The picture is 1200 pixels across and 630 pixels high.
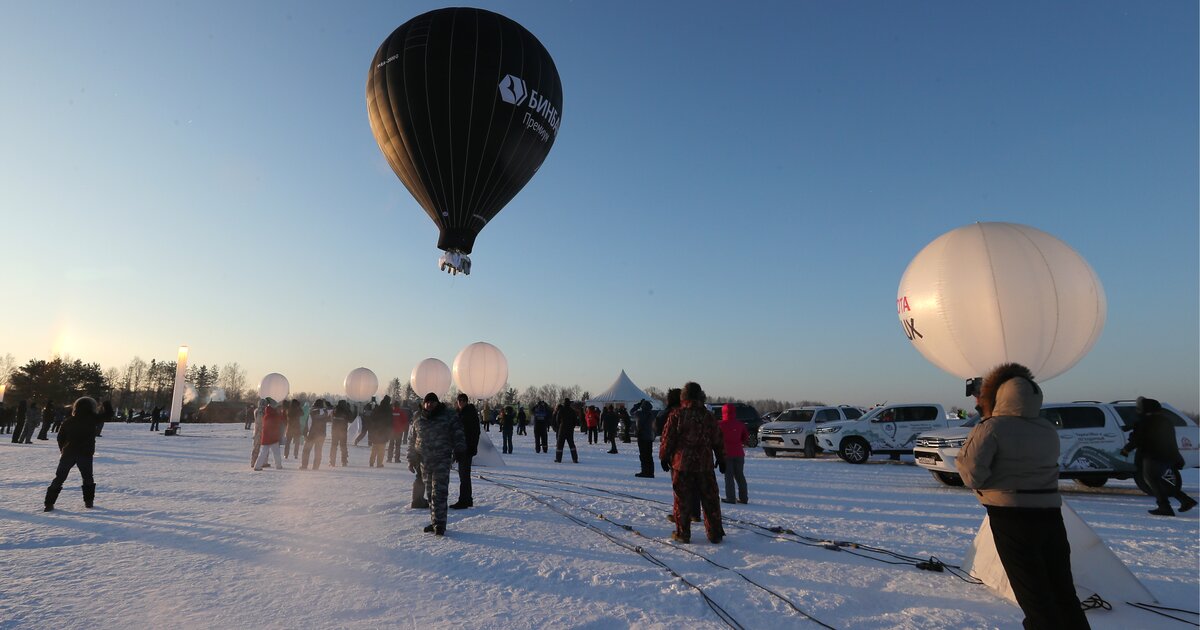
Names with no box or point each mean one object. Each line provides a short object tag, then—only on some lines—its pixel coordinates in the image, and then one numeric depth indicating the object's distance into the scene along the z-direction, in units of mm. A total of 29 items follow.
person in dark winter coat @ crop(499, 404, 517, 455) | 20234
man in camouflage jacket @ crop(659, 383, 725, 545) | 6391
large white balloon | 6426
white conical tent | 43406
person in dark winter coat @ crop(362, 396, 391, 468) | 14031
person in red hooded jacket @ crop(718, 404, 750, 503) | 9031
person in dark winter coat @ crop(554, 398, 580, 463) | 16359
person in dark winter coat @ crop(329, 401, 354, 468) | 13695
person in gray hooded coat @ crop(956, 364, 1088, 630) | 3225
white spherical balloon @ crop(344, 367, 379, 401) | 36438
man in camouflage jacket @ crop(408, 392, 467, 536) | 6840
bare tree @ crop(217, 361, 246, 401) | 135625
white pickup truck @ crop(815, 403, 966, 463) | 16391
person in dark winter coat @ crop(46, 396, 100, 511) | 8172
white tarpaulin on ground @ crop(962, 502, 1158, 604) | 4277
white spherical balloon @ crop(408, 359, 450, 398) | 30828
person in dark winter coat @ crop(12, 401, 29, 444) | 21766
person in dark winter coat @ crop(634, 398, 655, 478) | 12766
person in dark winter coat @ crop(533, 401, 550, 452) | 19750
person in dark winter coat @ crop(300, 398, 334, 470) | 13289
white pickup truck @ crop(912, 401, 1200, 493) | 10562
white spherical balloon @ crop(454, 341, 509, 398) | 26391
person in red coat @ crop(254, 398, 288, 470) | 13031
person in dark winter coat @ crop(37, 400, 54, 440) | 24656
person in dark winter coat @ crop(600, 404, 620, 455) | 21969
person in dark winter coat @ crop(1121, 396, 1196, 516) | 8102
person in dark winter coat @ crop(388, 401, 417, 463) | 15047
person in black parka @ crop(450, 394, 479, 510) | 8453
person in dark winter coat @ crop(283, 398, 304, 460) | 15199
